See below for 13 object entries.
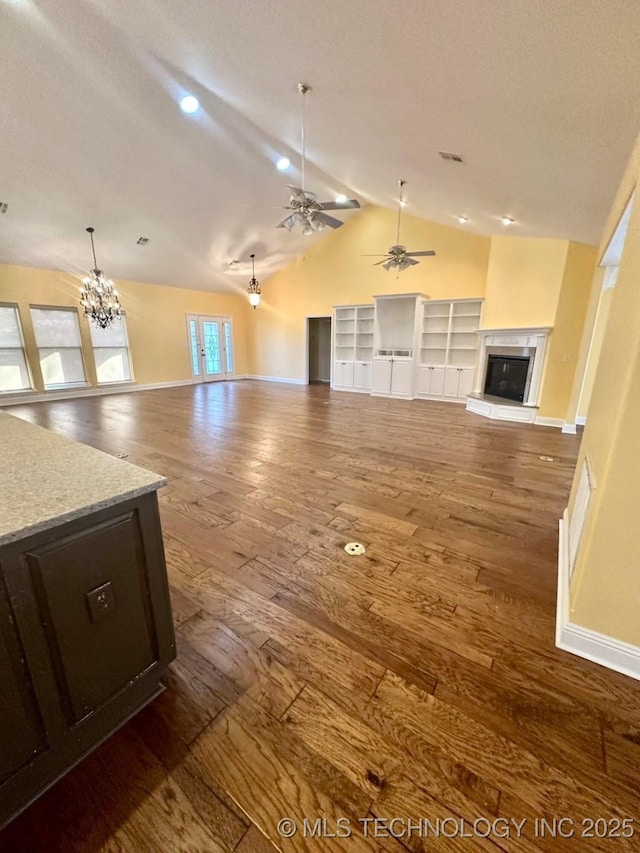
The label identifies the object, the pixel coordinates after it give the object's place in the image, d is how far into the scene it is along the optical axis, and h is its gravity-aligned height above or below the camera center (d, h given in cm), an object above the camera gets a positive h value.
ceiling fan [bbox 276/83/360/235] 367 +141
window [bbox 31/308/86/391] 734 -19
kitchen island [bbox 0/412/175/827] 93 -82
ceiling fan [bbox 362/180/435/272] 573 +135
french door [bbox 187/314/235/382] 1006 -26
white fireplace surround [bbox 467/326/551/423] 581 -20
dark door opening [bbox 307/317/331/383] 1114 -34
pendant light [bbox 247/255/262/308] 859 +114
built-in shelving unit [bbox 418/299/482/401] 745 -15
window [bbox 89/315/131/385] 818 -34
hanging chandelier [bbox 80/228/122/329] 673 +78
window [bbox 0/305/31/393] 689 -34
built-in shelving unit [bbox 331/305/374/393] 883 -19
